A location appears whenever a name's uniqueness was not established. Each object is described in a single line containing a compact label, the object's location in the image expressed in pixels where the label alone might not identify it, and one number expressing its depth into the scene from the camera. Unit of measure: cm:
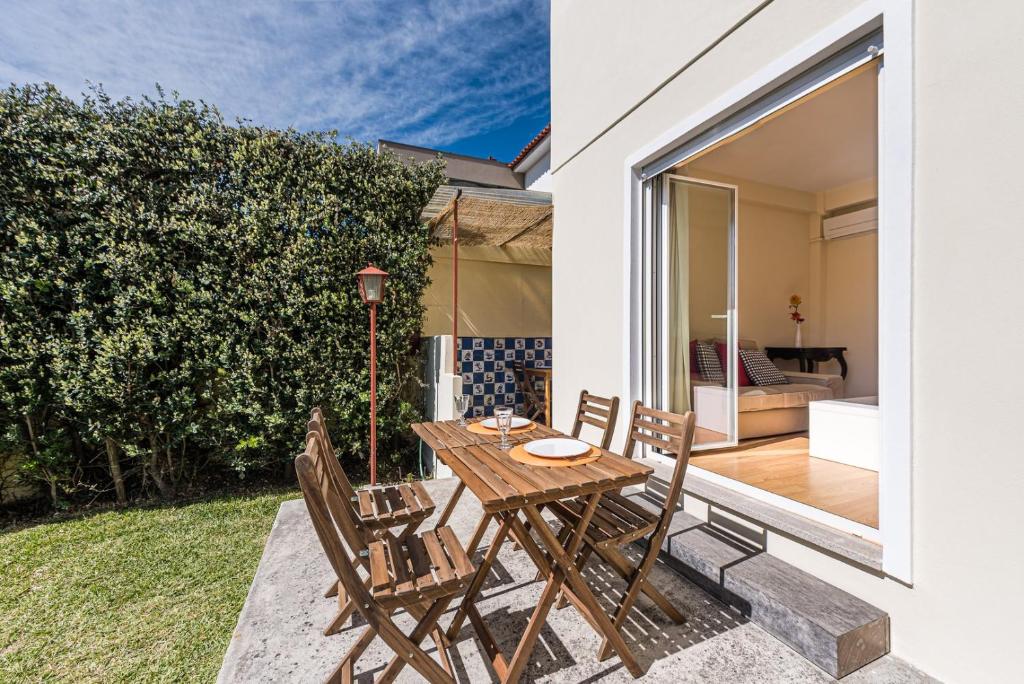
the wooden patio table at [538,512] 163
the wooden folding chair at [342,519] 155
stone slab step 170
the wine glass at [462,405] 291
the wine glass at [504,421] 236
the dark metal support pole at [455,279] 450
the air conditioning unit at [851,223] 604
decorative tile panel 611
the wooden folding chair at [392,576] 136
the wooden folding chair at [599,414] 254
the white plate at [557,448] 204
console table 598
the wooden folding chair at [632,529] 188
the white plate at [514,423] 263
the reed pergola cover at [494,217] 444
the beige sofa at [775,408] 430
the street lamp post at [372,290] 409
